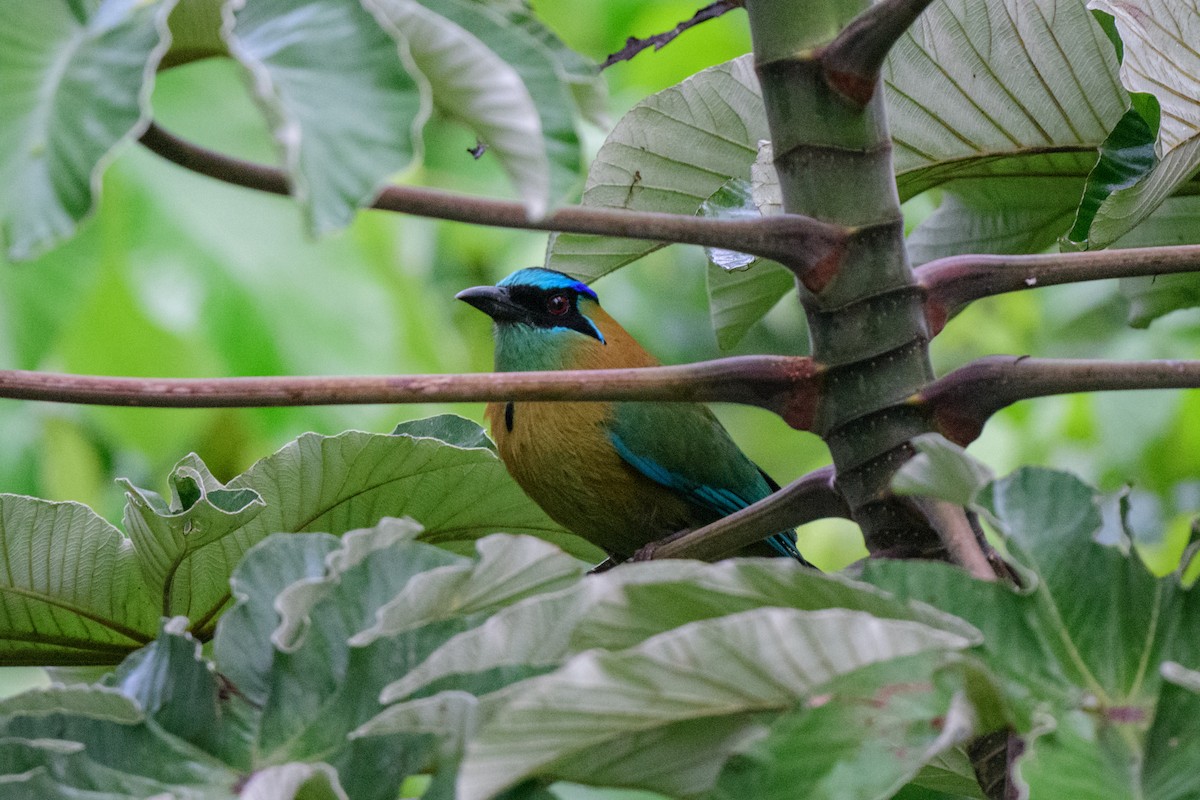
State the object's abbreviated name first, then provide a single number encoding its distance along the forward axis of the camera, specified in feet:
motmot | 25.44
